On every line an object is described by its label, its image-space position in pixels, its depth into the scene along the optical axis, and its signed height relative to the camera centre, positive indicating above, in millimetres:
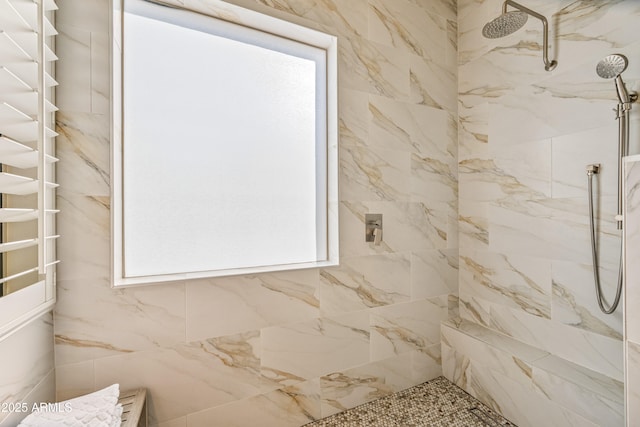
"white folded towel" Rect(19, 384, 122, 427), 845 -605
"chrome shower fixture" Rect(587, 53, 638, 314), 1171 +439
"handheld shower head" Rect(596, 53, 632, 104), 1161 +576
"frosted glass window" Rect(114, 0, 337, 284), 1283 +330
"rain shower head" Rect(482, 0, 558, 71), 1247 +821
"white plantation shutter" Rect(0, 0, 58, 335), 743 +171
